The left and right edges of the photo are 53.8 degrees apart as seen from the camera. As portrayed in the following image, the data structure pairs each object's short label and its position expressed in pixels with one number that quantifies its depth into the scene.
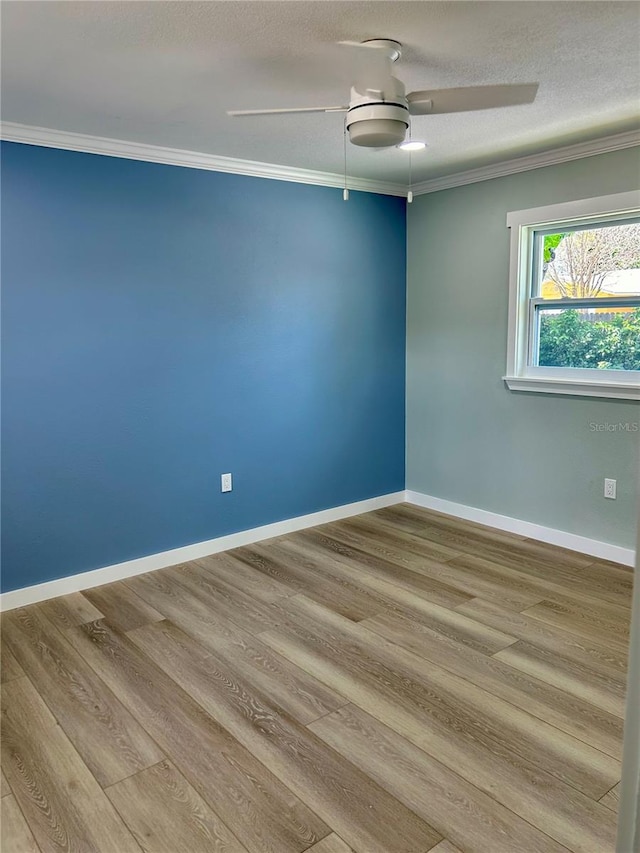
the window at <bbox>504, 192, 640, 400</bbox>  3.60
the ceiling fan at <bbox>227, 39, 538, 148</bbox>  2.19
